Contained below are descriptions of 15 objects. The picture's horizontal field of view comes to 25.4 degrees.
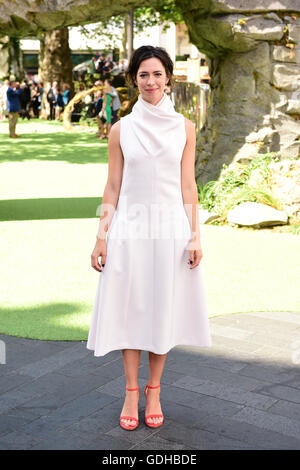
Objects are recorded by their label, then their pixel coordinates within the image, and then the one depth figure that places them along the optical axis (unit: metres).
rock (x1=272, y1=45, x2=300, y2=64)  9.46
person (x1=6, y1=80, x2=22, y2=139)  19.42
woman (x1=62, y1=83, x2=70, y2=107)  28.02
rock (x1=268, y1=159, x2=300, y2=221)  9.05
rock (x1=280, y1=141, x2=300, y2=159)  9.71
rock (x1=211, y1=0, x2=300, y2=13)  9.12
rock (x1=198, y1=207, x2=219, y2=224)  9.44
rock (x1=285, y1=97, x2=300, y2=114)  9.61
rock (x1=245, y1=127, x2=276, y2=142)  9.76
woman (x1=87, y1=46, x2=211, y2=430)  3.41
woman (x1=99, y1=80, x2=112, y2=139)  19.55
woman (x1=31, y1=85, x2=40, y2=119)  30.44
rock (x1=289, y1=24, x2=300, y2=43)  9.35
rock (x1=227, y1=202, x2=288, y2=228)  8.95
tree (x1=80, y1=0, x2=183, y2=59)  31.37
